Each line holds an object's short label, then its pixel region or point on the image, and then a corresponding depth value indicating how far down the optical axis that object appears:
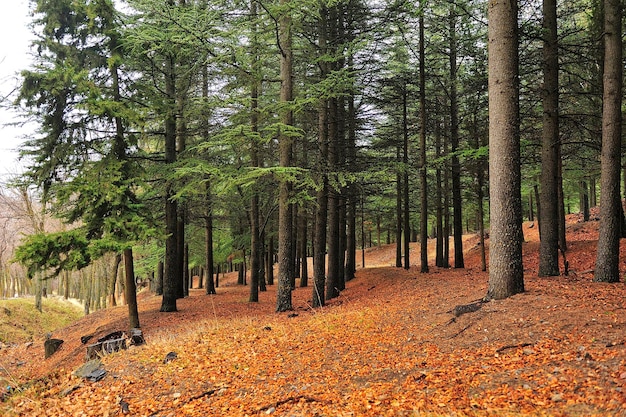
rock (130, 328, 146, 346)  9.25
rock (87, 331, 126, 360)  9.04
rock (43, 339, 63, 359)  13.47
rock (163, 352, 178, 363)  7.28
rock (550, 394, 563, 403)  3.73
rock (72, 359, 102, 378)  7.18
